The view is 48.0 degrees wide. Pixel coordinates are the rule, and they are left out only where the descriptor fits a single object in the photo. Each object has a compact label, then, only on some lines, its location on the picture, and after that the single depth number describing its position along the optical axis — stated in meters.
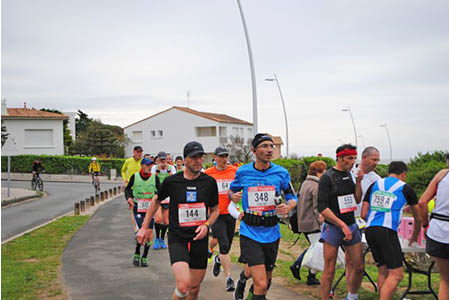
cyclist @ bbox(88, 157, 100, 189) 29.90
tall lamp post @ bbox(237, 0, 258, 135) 16.91
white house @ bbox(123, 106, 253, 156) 76.12
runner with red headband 6.17
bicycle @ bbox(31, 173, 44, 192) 33.84
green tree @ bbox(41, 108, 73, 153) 88.81
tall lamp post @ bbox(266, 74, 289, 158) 37.88
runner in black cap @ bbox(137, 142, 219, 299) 5.62
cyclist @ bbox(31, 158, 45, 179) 33.62
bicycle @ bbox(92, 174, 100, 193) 31.30
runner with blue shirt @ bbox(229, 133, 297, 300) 5.59
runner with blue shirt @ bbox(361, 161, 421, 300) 5.67
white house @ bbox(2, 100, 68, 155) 60.14
